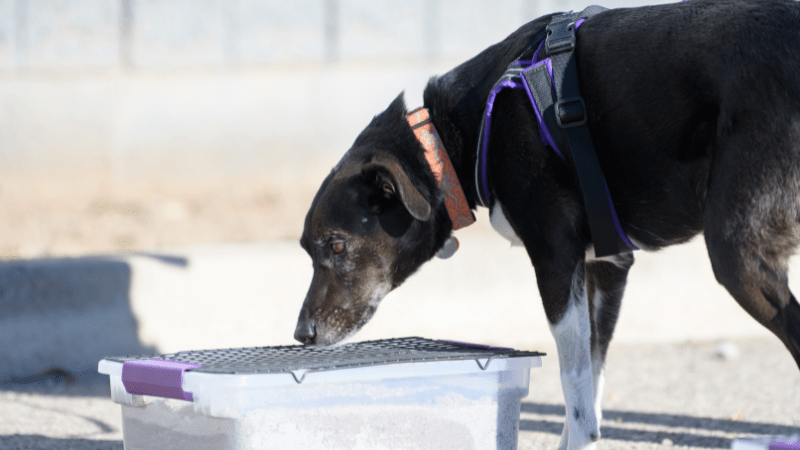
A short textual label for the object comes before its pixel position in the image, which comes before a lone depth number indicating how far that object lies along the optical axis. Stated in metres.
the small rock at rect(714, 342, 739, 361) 8.89
